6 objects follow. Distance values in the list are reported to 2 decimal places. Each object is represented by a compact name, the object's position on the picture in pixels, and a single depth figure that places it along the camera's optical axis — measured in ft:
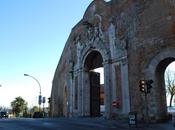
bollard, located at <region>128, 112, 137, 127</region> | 37.06
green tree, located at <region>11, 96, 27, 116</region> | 156.72
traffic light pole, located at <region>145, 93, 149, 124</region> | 41.91
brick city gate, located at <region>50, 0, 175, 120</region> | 45.63
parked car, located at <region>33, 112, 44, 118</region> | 80.78
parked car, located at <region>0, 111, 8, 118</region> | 120.78
